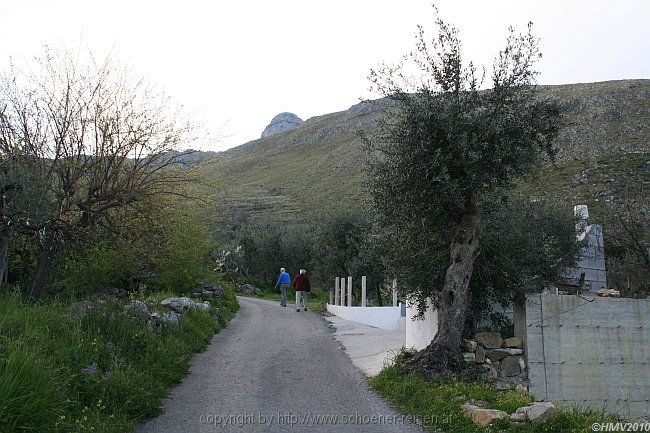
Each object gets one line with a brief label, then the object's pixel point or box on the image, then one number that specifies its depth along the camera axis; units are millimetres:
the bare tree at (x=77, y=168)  11337
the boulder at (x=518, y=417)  6527
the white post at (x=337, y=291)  24052
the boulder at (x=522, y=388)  9106
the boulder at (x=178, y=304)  13156
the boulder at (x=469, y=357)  9750
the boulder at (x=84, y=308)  8742
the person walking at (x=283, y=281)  23234
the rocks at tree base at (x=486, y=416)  6563
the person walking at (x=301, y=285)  22234
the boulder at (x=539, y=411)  6453
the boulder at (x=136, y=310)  10000
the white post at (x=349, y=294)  21062
